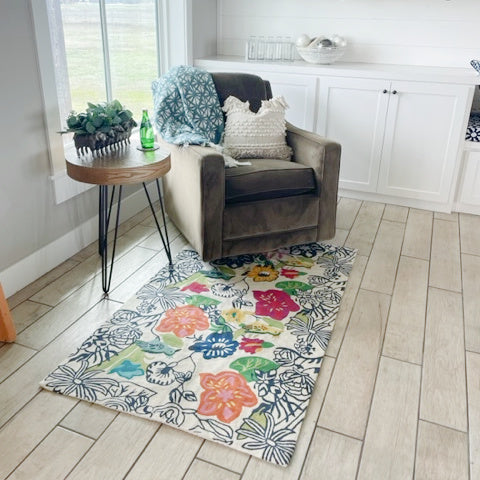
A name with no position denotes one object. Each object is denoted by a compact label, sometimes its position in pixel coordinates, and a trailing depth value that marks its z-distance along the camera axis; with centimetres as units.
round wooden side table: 206
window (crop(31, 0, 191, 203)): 230
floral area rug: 161
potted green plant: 215
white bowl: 333
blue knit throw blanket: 265
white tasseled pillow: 273
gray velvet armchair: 233
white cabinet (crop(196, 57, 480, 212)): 305
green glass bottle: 230
